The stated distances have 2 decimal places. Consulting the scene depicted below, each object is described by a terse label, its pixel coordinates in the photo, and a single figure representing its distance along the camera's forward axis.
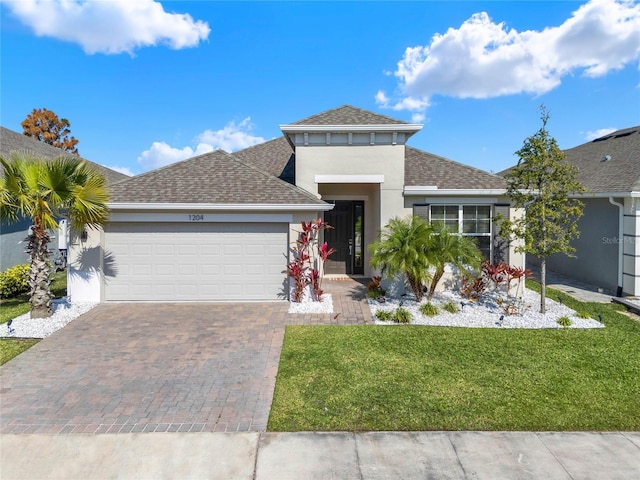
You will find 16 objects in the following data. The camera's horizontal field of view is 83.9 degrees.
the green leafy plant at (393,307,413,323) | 8.54
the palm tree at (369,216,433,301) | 8.94
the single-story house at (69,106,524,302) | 10.06
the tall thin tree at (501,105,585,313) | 8.62
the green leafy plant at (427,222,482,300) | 9.08
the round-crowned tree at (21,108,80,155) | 34.78
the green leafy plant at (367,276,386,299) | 10.60
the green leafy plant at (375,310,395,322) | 8.62
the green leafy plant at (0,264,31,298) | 10.41
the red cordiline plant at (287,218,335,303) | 9.88
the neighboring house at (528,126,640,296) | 10.98
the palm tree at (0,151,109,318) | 7.86
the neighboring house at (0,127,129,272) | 12.84
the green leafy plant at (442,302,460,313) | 9.22
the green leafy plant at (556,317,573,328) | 8.26
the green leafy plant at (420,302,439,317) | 9.01
